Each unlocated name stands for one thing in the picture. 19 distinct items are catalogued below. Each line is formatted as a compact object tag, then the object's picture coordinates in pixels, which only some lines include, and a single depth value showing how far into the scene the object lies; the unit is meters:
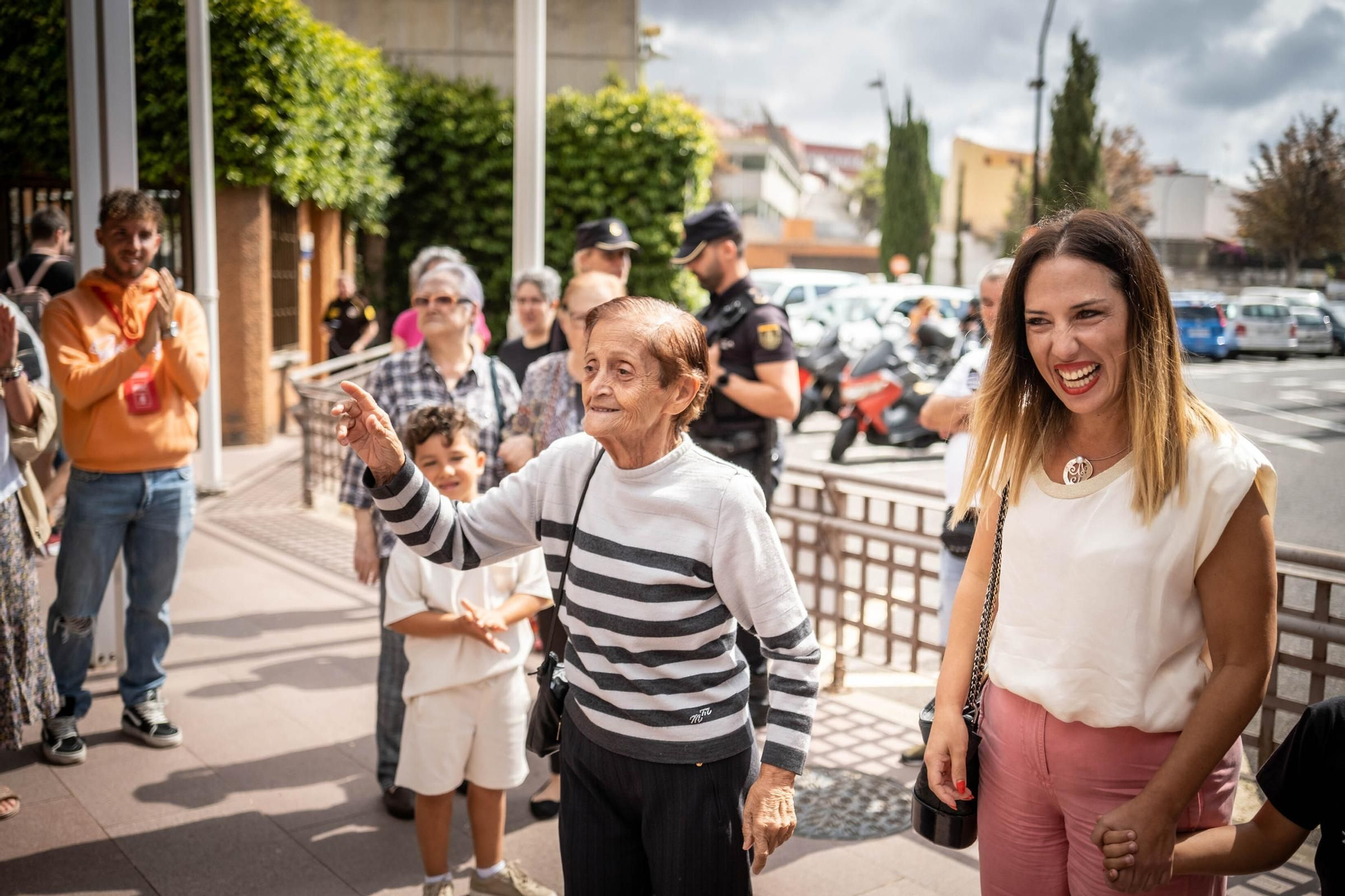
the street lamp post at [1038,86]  15.60
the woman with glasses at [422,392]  4.06
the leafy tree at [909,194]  43.59
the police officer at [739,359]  4.34
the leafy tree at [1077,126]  10.07
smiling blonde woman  1.88
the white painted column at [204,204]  9.11
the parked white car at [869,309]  17.64
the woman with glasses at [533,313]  5.77
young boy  3.25
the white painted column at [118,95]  5.02
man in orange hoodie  4.18
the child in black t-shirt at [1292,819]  1.82
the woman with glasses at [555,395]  3.99
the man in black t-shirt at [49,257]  7.45
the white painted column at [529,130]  6.84
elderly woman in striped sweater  2.20
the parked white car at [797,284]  23.14
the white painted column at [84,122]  4.93
